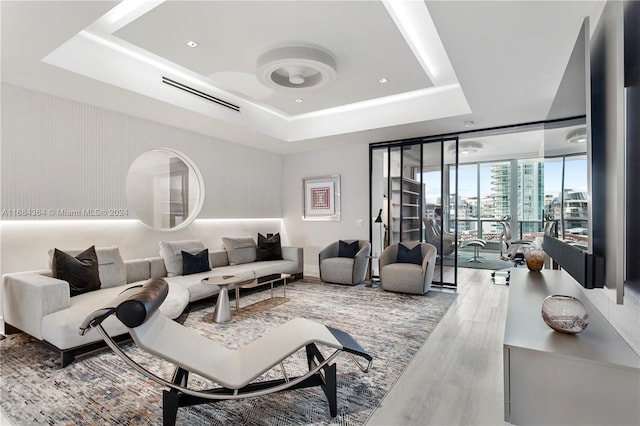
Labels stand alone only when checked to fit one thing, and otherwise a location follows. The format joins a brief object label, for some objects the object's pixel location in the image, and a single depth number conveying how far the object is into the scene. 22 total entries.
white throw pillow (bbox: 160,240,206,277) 4.67
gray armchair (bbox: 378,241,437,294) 5.06
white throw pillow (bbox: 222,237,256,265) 5.69
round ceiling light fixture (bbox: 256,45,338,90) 3.20
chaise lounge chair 1.75
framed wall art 6.76
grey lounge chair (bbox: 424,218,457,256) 5.83
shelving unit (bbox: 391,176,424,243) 6.09
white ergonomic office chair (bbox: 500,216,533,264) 6.94
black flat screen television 1.87
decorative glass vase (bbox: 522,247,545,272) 3.98
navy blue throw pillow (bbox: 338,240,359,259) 6.14
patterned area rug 2.09
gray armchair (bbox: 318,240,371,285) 5.81
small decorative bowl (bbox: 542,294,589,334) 1.90
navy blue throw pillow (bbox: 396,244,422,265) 5.46
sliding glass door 5.80
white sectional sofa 2.80
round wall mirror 5.50
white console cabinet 1.55
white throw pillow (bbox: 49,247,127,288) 3.81
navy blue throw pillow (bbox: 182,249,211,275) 4.69
